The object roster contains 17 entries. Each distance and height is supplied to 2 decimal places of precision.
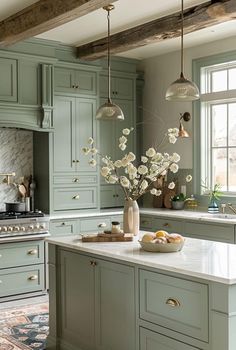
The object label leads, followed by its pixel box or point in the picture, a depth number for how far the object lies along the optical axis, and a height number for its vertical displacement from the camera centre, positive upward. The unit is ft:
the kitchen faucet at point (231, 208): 18.57 -1.41
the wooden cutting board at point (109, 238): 12.32 -1.66
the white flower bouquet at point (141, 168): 12.29 +0.06
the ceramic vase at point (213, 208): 19.26 -1.46
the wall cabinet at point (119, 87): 21.88 +3.70
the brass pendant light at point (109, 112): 13.28 +1.55
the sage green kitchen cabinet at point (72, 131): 19.75 +1.59
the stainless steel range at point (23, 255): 17.56 -3.02
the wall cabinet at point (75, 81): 19.85 +3.64
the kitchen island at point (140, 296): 8.65 -2.56
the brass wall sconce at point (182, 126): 19.81 +1.89
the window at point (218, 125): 19.85 +1.83
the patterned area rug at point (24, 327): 13.50 -4.64
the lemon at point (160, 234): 11.10 -1.42
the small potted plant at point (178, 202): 20.89 -1.32
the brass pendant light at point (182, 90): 10.94 +1.76
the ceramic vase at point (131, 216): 13.01 -1.19
